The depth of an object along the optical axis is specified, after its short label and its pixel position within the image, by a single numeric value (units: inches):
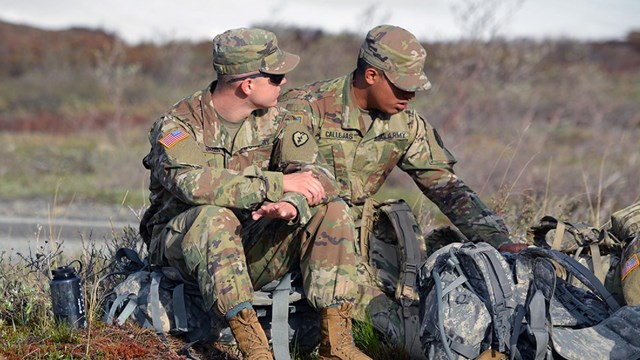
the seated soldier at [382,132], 401.1
